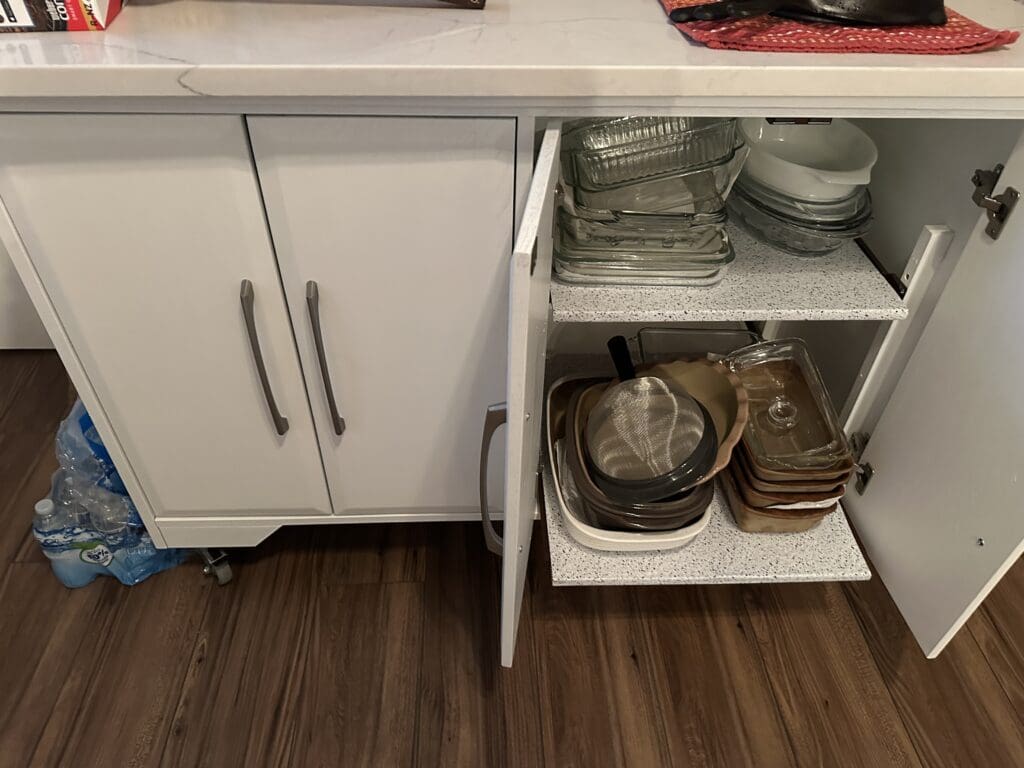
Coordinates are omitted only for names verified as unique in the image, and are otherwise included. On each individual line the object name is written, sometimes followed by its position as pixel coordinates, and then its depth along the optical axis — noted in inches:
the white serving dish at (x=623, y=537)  44.6
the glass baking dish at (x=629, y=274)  42.2
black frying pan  33.9
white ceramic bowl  42.5
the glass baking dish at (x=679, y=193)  41.9
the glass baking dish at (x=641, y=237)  41.4
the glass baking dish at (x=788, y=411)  46.1
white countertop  30.1
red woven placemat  33.0
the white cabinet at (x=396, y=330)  33.3
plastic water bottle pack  51.1
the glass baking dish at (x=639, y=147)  42.0
